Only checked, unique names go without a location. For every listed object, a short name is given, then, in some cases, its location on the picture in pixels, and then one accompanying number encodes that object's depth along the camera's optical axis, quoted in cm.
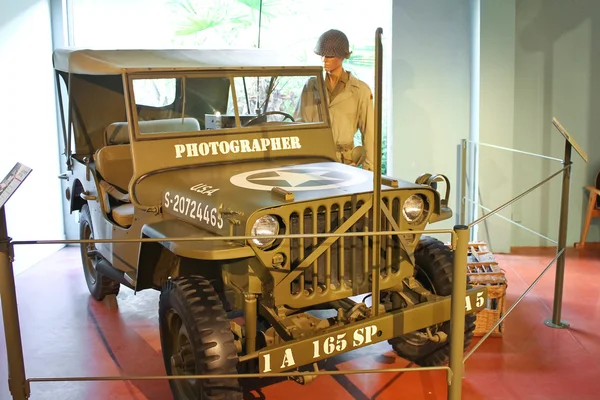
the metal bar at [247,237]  275
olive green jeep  318
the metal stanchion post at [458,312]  279
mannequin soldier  522
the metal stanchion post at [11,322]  285
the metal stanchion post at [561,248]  464
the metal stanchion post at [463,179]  704
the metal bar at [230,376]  283
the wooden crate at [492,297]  462
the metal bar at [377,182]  281
